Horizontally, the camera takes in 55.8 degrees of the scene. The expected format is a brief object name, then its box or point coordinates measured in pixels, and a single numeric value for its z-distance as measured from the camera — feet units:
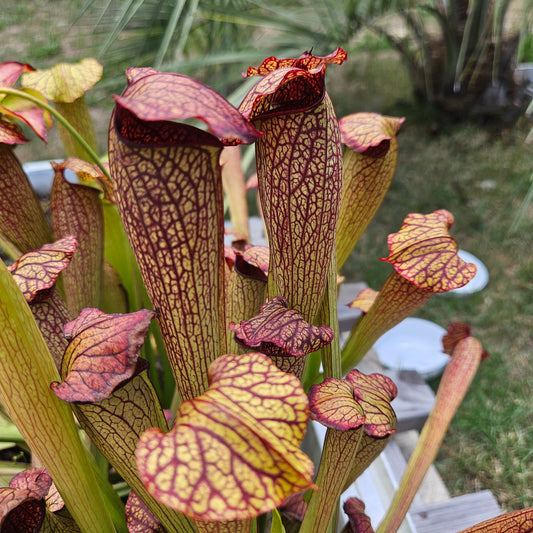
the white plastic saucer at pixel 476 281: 6.67
